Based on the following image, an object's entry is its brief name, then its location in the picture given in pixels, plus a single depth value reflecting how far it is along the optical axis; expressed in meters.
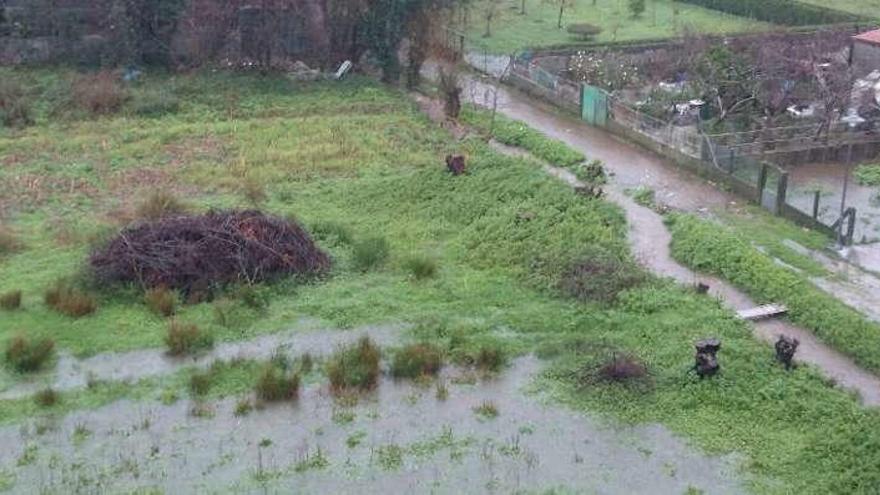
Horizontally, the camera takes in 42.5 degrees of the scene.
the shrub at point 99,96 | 26.98
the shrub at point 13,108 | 25.88
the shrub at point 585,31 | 37.50
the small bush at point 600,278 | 17.17
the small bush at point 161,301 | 16.53
